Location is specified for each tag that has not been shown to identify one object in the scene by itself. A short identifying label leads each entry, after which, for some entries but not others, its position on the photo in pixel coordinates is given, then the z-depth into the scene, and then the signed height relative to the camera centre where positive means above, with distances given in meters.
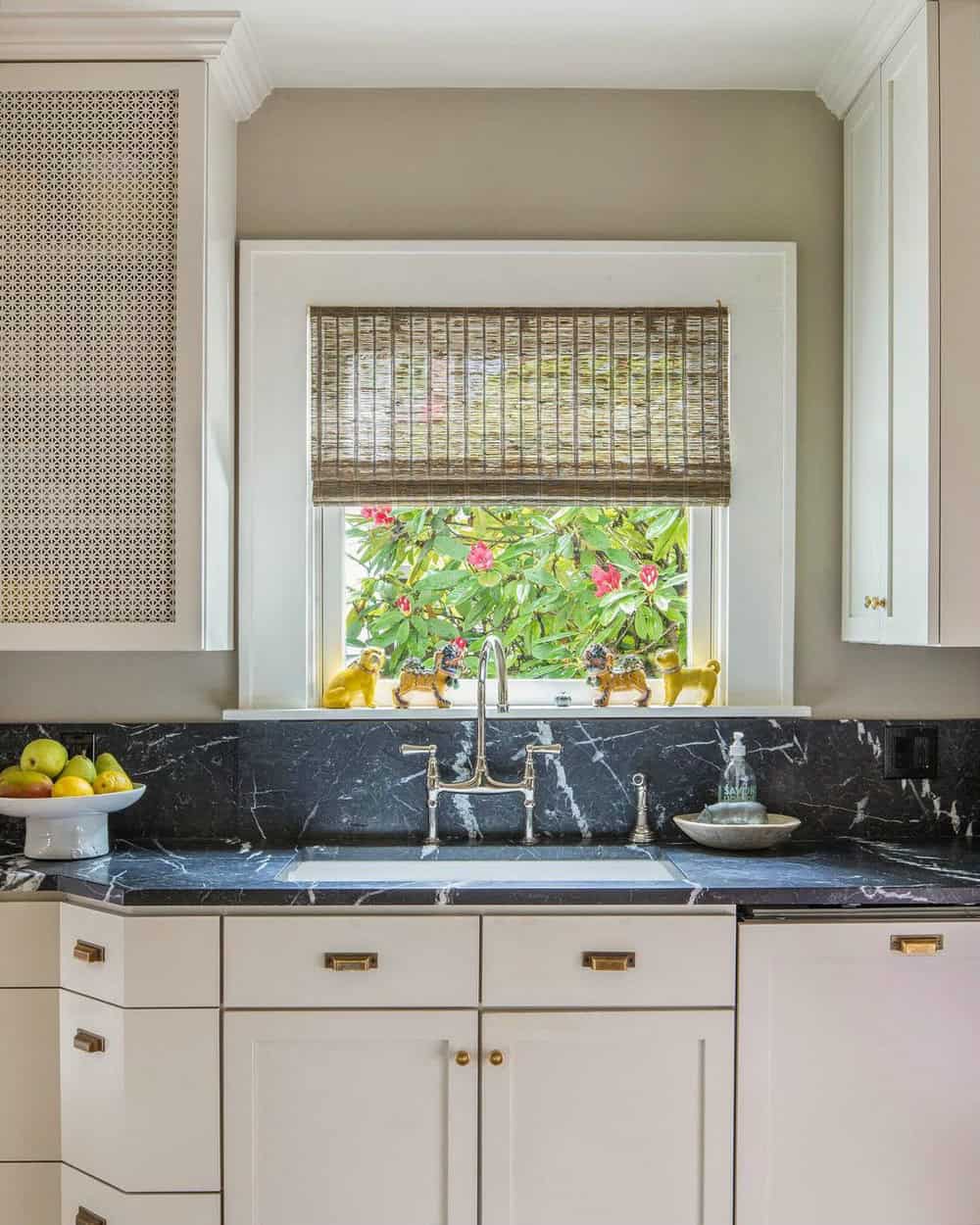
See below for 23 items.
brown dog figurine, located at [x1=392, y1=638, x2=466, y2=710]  2.49 -0.15
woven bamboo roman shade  2.49 +0.48
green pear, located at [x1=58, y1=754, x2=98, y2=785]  2.21 -0.32
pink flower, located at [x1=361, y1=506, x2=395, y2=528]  2.56 +0.24
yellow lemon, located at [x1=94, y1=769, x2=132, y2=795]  2.21 -0.35
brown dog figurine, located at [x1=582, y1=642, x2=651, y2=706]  2.48 -0.14
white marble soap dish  2.25 -0.46
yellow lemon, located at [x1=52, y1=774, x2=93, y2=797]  2.16 -0.35
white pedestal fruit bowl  2.12 -0.42
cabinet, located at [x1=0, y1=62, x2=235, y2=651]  2.21 +0.62
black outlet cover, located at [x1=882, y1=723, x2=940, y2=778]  2.47 -0.31
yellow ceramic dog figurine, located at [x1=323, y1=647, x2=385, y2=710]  2.47 -0.16
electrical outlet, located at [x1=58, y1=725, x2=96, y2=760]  2.46 -0.28
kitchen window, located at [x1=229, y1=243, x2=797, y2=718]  2.48 +0.50
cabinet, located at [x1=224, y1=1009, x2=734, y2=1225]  1.93 -0.89
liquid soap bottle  2.37 -0.36
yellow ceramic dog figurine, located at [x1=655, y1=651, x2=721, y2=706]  2.48 -0.14
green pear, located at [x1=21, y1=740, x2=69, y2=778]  2.20 -0.29
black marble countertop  1.93 -0.49
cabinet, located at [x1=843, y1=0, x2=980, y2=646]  2.02 +0.54
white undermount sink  2.22 -0.53
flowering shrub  2.56 +0.08
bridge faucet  2.38 -0.35
